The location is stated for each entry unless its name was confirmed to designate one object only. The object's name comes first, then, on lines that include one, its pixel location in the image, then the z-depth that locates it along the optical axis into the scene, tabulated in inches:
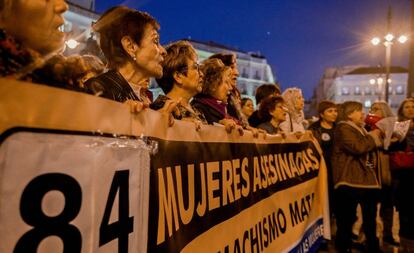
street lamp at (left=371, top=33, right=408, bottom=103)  553.6
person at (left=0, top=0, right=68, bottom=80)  35.4
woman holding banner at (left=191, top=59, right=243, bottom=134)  116.7
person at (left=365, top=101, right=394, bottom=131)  206.1
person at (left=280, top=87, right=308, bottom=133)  189.6
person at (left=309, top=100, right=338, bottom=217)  206.4
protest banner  35.3
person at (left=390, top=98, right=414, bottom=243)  213.2
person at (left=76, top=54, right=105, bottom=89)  101.2
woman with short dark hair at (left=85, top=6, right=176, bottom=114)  81.7
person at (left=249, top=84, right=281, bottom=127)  195.8
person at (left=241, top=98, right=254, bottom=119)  238.8
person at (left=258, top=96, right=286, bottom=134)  167.3
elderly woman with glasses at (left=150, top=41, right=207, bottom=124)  105.8
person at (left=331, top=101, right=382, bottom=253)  175.2
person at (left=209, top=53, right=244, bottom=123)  143.3
